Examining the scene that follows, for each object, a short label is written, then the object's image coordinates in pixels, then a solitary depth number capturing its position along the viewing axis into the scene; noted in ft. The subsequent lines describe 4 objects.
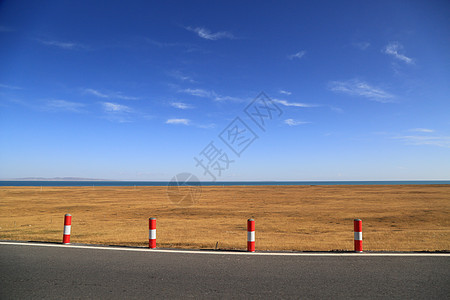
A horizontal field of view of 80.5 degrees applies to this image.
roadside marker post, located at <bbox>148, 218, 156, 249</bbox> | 24.46
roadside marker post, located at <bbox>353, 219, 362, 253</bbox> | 22.55
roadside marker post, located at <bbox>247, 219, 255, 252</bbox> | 23.27
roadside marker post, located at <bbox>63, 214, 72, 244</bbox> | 26.12
